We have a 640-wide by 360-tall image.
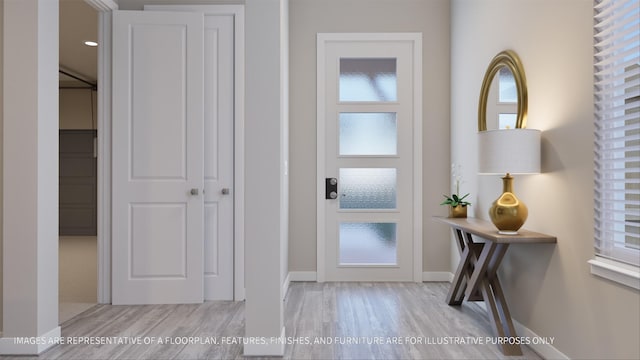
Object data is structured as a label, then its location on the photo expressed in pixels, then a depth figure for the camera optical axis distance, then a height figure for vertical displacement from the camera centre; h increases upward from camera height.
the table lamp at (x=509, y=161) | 2.23 +0.07
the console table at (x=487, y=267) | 2.28 -0.63
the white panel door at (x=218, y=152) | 3.30 +0.16
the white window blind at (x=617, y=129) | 1.69 +0.19
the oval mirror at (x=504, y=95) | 2.53 +0.54
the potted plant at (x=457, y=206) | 3.30 -0.27
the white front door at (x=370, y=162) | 3.92 +0.11
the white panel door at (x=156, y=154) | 3.20 +0.14
